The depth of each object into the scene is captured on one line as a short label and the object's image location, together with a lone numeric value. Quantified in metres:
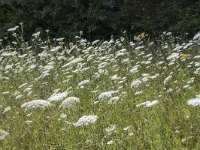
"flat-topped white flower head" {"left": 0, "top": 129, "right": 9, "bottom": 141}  4.44
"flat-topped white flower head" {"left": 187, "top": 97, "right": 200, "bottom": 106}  3.56
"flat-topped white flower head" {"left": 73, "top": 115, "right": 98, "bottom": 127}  3.81
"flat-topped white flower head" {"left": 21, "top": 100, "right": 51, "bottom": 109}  4.22
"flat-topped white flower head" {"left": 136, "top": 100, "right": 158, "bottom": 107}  4.33
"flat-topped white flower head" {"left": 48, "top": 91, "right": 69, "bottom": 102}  4.41
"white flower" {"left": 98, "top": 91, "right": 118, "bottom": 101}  4.49
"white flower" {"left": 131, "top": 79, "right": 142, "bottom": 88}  5.00
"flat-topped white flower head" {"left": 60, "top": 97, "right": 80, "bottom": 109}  4.11
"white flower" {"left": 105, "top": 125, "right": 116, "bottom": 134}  4.11
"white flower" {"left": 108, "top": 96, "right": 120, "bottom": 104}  4.63
